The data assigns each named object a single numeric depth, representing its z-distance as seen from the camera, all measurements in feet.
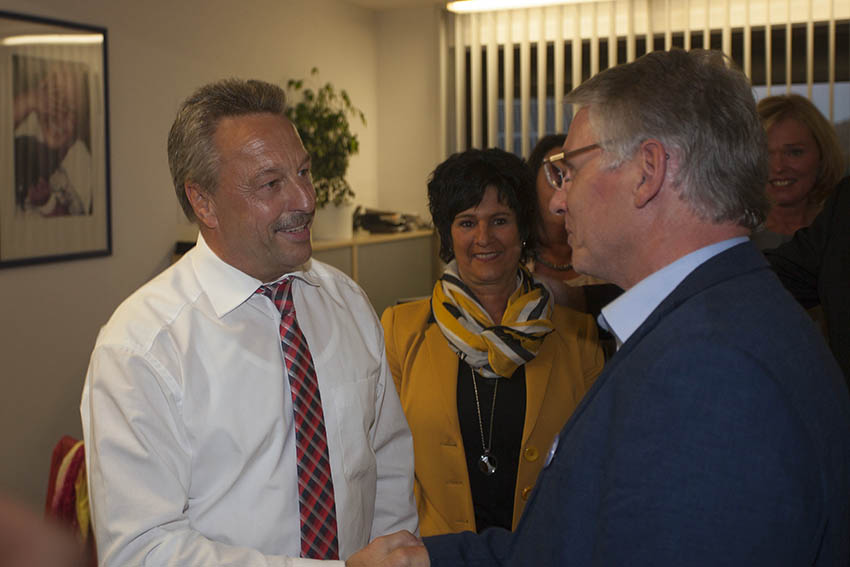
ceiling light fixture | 13.25
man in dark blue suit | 3.18
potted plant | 16.67
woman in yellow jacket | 7.33
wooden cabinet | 16.46
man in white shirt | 4.72
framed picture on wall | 11.23
